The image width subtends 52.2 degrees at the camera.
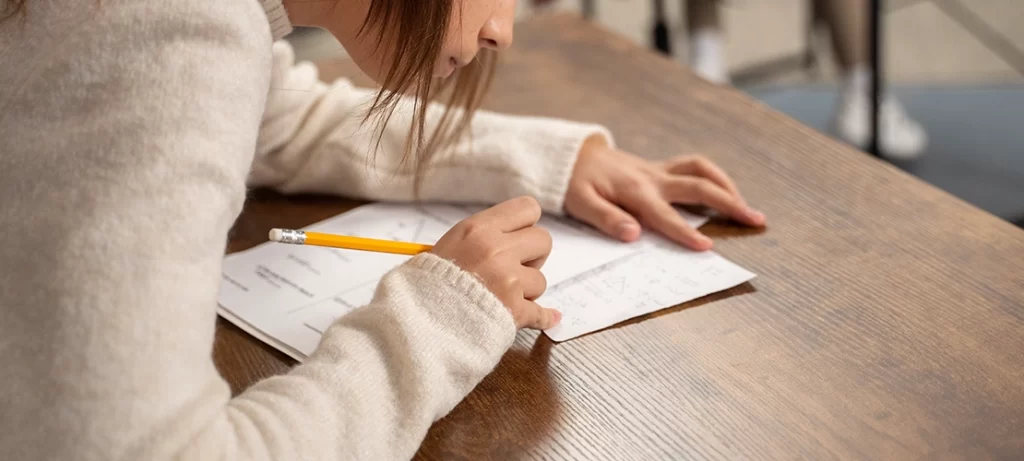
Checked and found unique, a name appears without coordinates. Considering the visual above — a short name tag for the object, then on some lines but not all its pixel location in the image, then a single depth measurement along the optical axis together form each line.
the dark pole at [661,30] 2.32
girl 0.57
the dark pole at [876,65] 1.83
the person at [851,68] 2.10
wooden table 0.65
